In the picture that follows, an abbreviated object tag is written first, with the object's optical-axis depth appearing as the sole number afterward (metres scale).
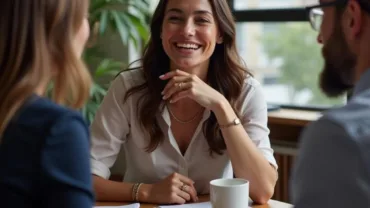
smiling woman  1.99
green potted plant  2.84
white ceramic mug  1.67
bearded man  1.03
